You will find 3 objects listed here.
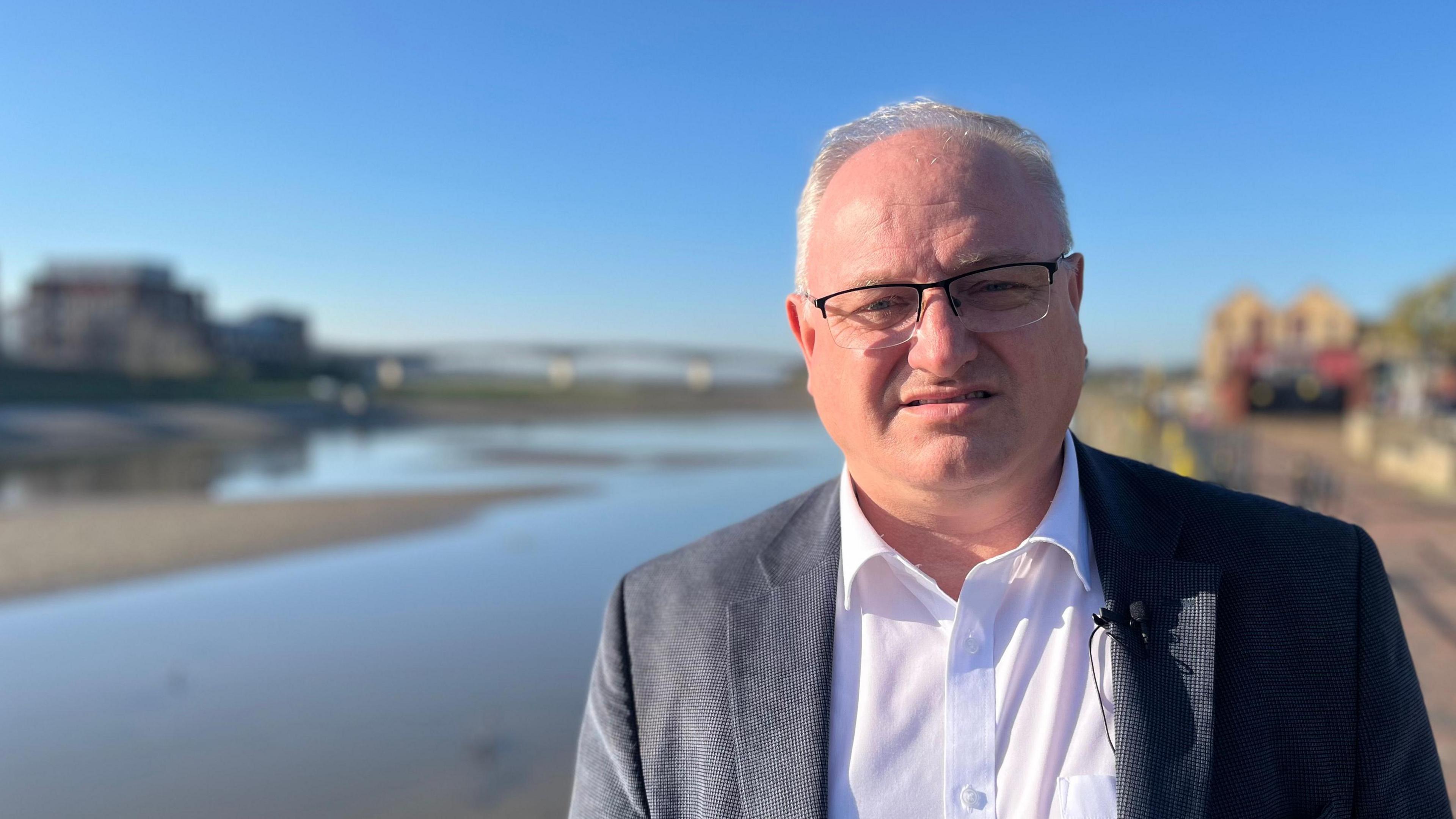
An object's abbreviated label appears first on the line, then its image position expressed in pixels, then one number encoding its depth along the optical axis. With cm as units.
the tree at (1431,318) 2622
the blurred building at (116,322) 6328
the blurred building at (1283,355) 3512
